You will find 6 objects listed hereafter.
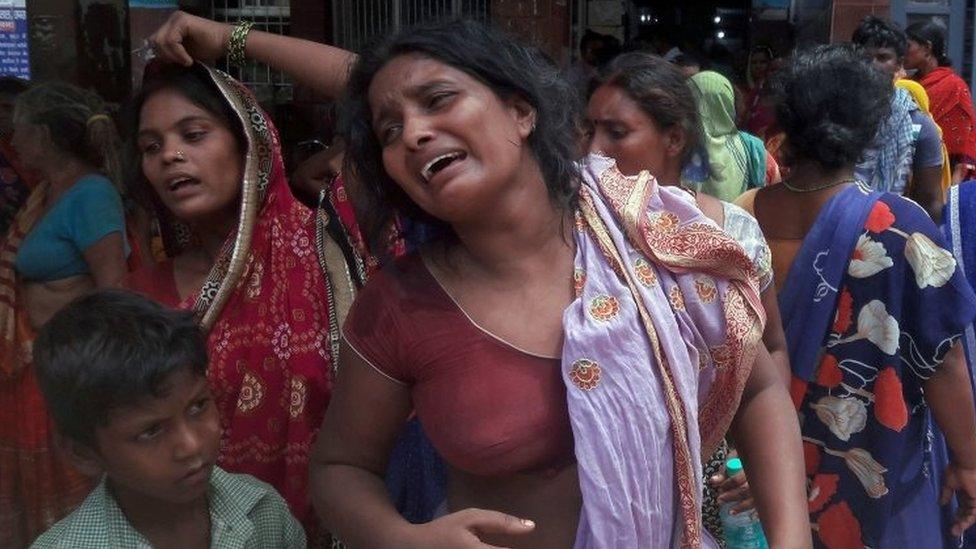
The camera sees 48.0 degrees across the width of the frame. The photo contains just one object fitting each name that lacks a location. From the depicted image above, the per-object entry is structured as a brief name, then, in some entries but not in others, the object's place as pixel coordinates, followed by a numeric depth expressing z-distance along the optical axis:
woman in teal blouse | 3.04
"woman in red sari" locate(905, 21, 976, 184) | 6.14
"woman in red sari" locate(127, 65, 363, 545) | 2.11
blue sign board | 2.99
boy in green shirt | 1.73
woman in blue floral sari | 2.63
